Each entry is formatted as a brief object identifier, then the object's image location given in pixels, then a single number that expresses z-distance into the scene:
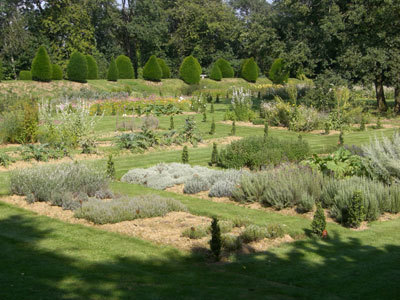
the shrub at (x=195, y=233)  6.21
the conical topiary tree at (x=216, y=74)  45.03
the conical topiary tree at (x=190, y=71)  43.47
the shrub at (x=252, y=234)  6.11
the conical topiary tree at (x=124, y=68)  42.41
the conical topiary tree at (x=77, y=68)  36.34
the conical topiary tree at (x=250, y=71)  46.97
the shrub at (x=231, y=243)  5.81
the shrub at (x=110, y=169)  10.17
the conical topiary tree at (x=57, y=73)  36.06
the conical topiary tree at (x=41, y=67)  34.31
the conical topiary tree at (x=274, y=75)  42.53
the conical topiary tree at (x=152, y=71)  42.09
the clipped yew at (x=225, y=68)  48.09
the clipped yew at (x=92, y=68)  40.06
